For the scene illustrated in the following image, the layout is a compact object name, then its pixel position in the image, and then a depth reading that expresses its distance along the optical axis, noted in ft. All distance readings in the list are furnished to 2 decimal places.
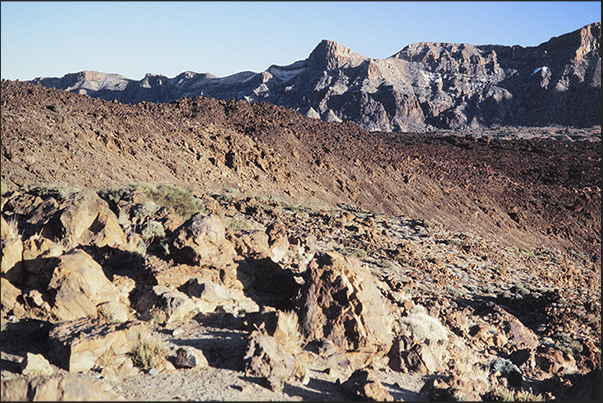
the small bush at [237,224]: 43.46
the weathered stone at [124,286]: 26.99
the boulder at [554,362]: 33.71
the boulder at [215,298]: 27.91
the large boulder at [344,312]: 26.99
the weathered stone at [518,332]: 38.47
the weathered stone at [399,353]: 27.50
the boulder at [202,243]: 29.48
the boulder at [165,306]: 26.25
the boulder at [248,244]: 32.19
